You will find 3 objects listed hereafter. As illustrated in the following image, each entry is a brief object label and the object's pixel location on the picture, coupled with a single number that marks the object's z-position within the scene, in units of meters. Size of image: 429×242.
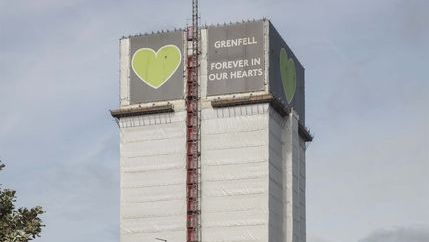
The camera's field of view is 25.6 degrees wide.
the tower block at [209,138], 163.75
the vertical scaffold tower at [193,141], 165.00
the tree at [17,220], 49.66
